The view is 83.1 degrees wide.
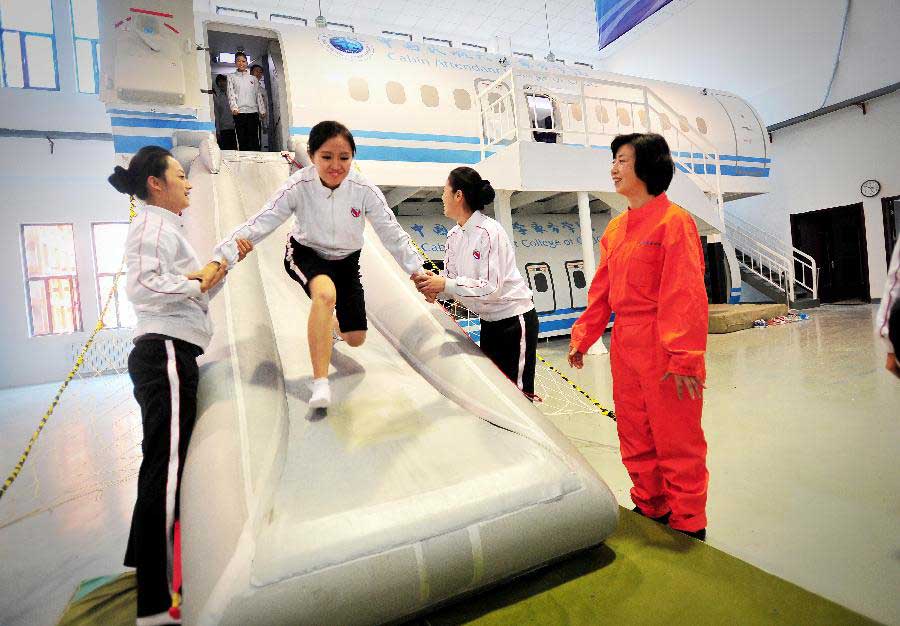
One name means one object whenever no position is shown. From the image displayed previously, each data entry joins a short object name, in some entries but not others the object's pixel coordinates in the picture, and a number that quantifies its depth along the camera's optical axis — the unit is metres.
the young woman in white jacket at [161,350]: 1.57
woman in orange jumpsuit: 1.71
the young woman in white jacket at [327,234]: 2.02
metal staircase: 10.90
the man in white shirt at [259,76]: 5.89
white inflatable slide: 1.32
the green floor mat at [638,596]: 1.42
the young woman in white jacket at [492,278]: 2.38
